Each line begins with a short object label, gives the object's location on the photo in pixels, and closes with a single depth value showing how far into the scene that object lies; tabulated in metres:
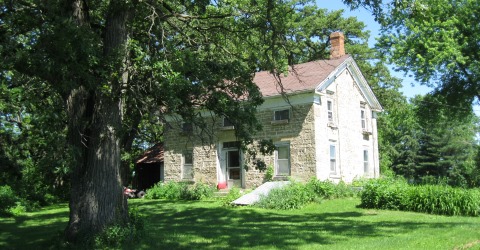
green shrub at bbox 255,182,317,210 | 19.12
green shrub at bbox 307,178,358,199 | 21.41
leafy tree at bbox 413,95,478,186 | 59.00
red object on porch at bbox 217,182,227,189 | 26.05
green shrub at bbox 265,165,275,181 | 24.20
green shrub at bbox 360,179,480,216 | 16.59
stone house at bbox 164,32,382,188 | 23.72
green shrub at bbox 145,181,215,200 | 24.69
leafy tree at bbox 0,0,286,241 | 9.50
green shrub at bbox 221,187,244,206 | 20.92
